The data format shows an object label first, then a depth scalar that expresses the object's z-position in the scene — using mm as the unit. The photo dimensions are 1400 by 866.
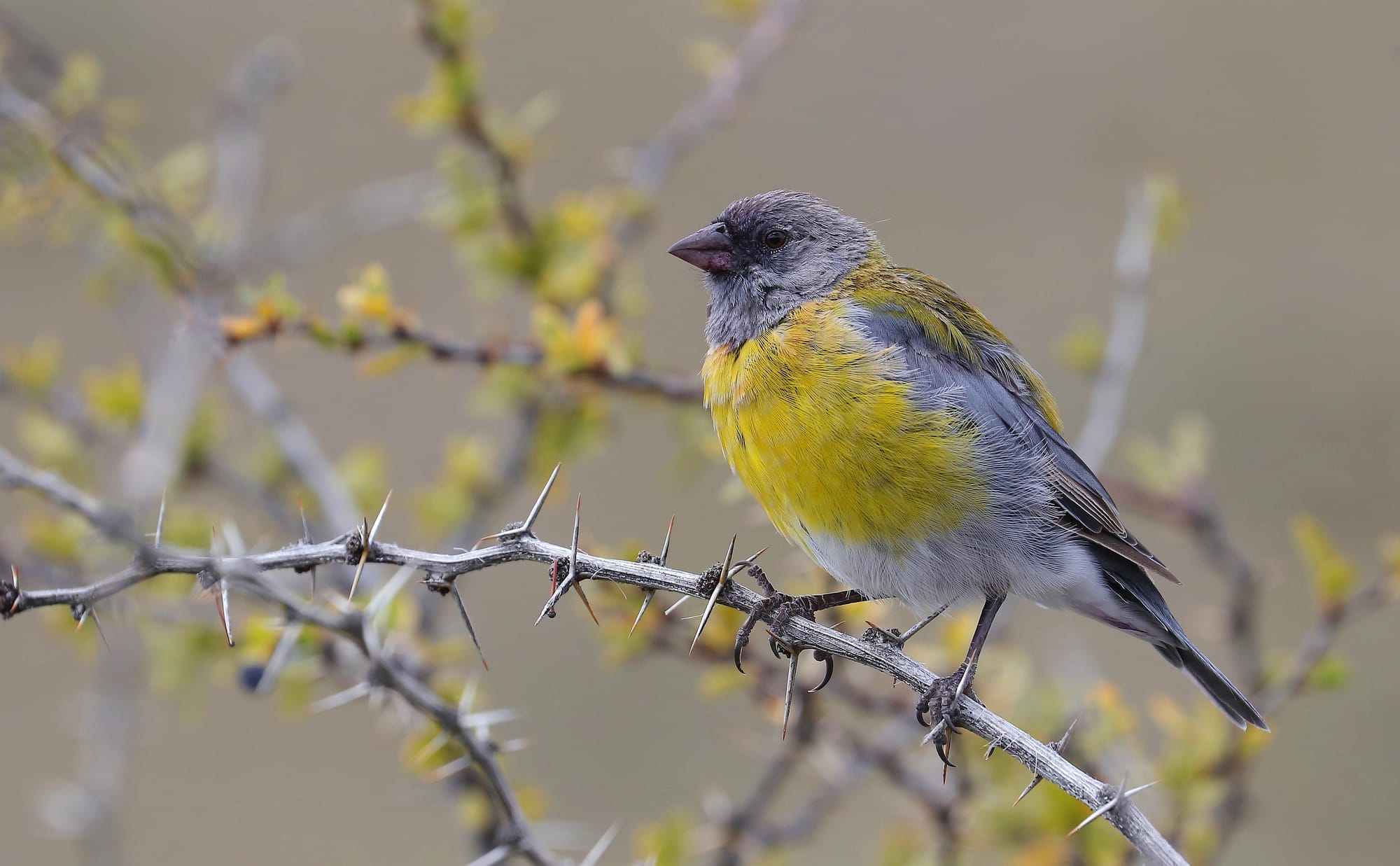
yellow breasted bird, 6070
